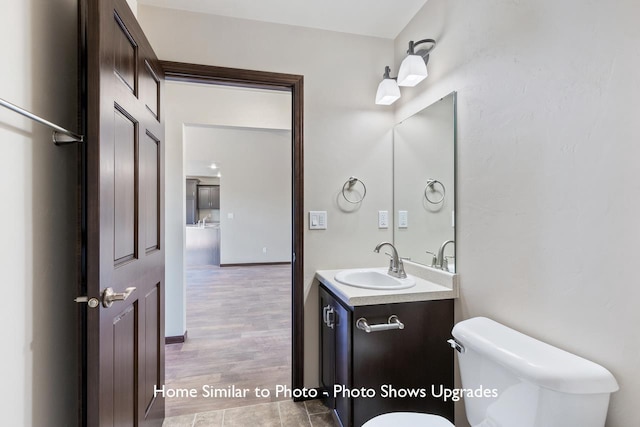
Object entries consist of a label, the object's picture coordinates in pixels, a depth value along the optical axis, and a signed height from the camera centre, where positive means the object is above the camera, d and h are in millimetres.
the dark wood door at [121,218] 1000 -26
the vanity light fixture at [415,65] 1728 +843
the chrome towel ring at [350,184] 2115 +190
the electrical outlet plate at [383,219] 2182 -52
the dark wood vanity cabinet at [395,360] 1494 -752
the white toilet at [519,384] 861 -533
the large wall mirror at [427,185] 1669 +167
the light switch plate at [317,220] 2051 -56
